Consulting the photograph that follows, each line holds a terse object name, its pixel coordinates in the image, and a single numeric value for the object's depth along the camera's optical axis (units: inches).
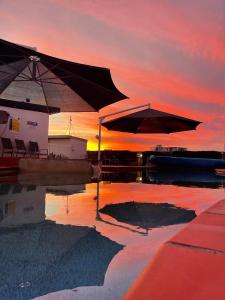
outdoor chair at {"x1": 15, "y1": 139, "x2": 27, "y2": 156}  458.8
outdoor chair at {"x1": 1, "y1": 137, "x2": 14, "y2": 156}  430.8
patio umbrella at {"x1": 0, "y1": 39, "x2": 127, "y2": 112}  247.6
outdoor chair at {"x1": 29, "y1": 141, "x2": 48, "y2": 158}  485.8
